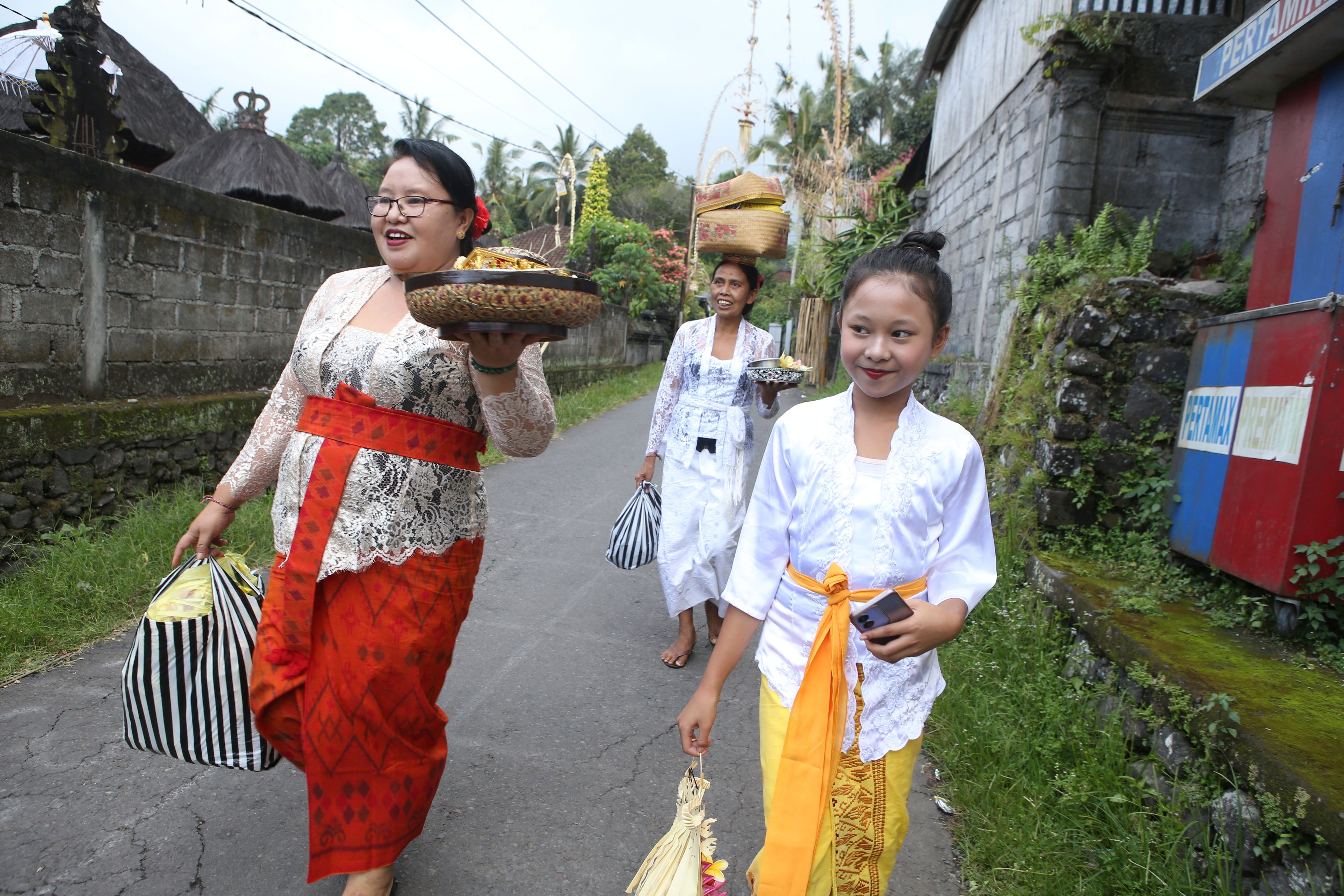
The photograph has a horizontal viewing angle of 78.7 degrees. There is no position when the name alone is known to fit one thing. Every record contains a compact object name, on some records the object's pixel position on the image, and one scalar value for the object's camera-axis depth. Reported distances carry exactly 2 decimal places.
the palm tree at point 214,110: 24.95
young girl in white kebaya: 1.65
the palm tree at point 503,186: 36.94
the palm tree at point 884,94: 35.28
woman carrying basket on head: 3.95
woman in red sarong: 1.97
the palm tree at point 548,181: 40.38
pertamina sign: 2.97
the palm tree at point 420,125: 36.75
